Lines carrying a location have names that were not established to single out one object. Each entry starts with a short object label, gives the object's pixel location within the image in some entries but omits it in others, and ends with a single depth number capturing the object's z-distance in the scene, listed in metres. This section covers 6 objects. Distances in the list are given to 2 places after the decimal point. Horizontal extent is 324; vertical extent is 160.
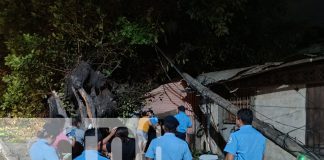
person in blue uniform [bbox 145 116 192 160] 5.04
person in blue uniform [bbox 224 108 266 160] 5.20
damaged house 8.11
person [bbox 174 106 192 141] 10.61
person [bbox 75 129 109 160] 4.52
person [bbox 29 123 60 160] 5.25
